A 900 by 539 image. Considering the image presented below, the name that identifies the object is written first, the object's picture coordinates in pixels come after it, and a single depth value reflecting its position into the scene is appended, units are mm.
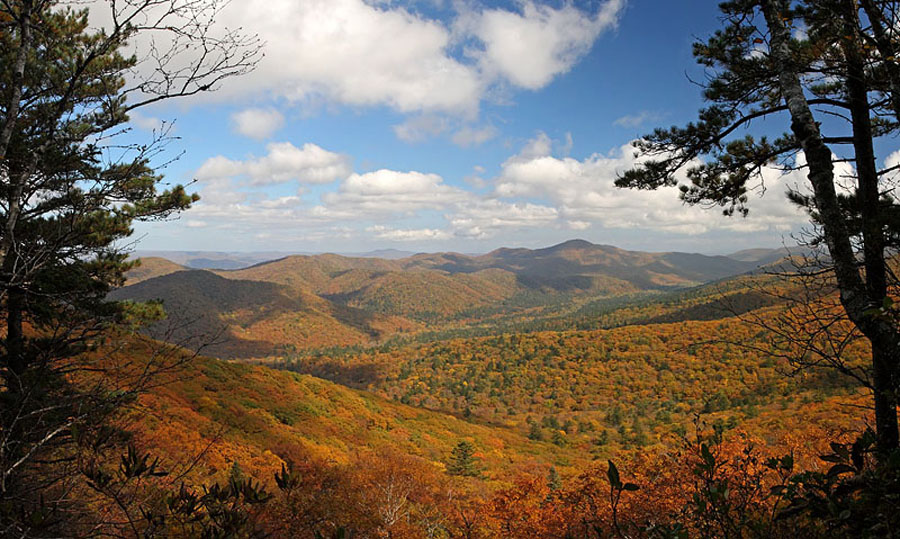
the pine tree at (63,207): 3053
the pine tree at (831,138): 3404
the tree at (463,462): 25188
